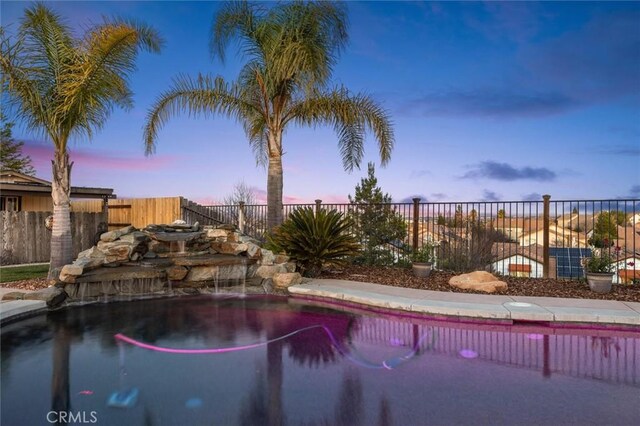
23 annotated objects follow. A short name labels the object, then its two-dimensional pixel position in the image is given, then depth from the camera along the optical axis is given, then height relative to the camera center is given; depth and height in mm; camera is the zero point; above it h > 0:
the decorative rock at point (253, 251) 8617 -697
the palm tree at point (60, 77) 7730 +2798
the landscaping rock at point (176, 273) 8172 -1118
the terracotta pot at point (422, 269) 8633 -1063
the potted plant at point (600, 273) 7168 -950
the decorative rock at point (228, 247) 8867 -641
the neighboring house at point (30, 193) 13750 +905
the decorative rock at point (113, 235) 8164 -350
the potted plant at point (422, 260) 8648 -942
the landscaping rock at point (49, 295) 6652 -1315
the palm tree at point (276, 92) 9859 +3281
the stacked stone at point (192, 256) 7906 -783
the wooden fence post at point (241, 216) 13703 +102
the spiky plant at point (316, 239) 8781 -434
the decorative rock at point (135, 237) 8203 -396
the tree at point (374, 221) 11234 -39
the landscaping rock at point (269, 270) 8469 -1095
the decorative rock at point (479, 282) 7457 -1187
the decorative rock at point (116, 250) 7754 -633
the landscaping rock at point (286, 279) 8102 -1236
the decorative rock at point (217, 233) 9117 -327
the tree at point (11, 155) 24141 +4040
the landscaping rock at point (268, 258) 8659 -848
